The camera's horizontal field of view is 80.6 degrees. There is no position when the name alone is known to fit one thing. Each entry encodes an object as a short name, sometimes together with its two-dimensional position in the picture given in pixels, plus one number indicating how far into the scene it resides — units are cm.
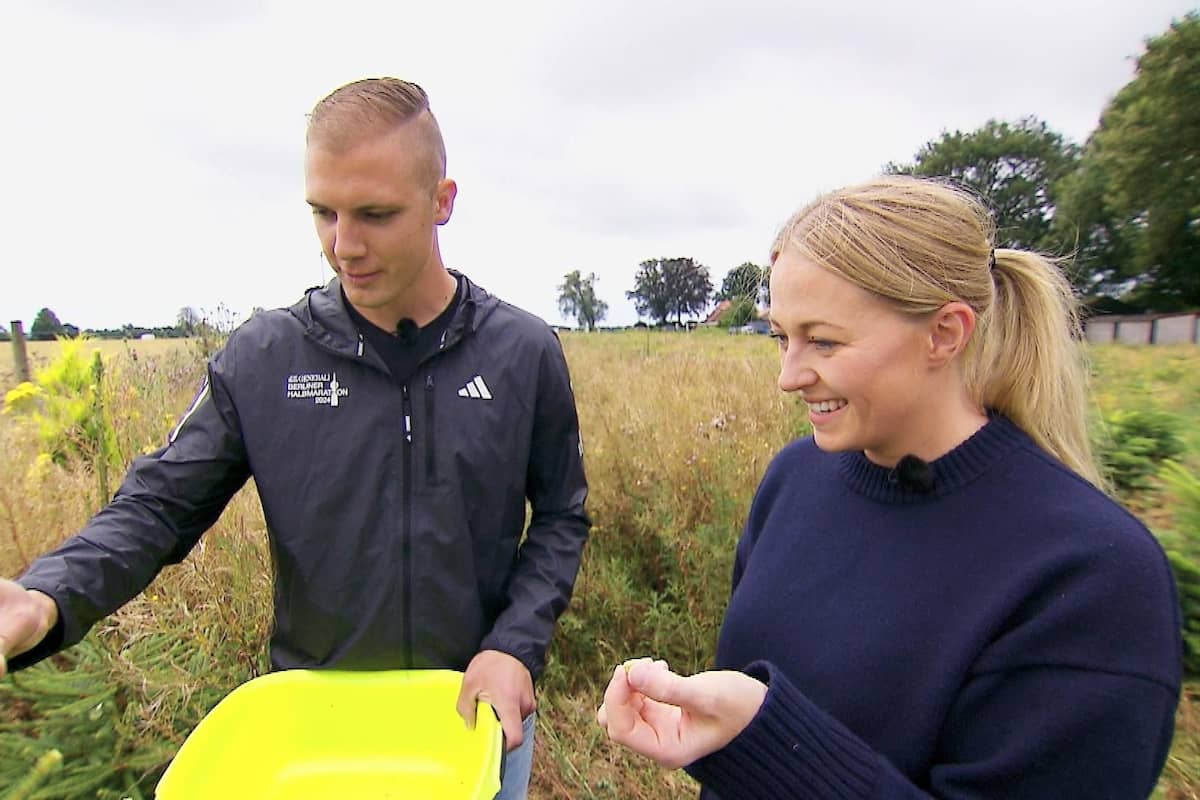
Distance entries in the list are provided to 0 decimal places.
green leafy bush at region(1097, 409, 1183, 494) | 389
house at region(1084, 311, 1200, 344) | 2278
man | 137
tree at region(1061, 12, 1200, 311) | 2289
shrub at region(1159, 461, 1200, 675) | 276
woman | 90
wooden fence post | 588
